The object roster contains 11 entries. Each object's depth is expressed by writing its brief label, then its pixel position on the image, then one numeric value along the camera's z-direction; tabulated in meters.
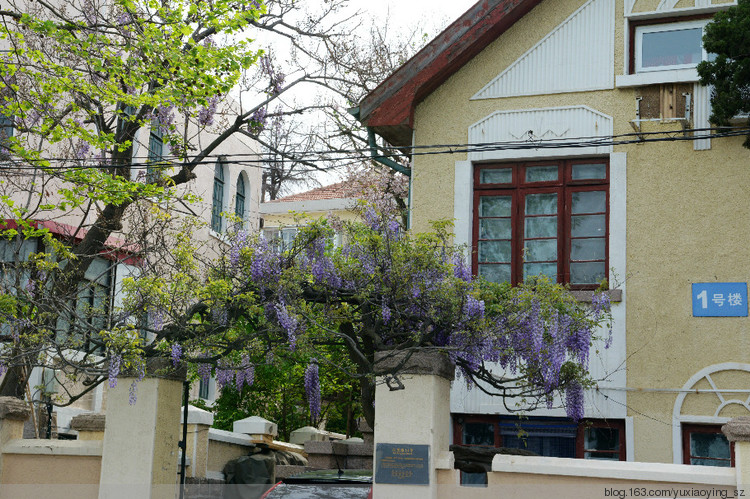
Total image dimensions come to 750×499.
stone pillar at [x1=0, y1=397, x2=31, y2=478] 11.73
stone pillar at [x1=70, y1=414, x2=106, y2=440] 13.16
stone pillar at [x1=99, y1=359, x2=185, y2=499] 11.20
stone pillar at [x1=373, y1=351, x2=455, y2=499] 10.28
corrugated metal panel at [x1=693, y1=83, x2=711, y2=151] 13.50
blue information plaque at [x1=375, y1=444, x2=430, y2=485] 10.25
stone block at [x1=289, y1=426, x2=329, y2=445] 20.31
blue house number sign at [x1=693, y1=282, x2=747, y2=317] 12.88
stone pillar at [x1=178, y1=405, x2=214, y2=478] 15.77
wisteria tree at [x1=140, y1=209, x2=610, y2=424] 10.49
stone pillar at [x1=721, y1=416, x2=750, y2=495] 9.00
